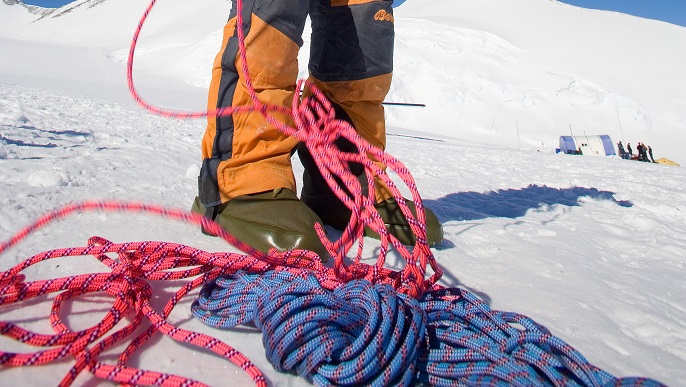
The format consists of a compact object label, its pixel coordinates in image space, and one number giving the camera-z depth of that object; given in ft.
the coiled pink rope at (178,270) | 1.65
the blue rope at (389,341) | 1.67
